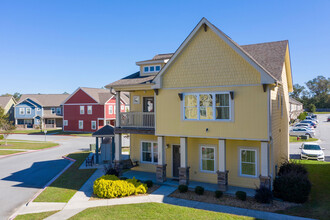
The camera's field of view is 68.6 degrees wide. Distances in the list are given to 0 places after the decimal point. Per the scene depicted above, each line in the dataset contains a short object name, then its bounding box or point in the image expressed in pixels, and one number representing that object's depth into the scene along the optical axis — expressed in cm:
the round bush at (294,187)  1180
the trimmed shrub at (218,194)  1258
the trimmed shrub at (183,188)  1352
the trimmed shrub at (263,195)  1166
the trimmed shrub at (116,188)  1301
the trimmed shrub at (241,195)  1210
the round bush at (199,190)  1314
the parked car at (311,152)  2236
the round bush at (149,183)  1452
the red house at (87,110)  4944
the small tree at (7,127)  3622
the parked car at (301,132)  3806
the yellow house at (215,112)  1277
